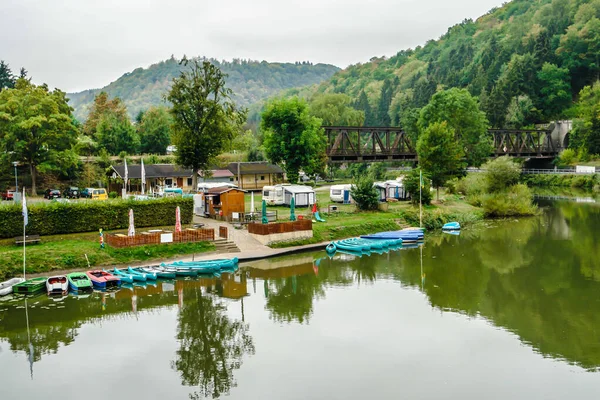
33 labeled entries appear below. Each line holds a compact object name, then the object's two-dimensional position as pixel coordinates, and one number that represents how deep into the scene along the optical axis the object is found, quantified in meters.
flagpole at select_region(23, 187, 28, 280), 30.45
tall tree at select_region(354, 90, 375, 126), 150.18
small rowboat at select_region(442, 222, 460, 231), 49.41
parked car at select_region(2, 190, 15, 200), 50.47
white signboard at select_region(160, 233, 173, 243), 34.86
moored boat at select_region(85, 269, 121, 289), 29.16
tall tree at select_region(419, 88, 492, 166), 76.75
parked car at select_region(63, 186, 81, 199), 54.31
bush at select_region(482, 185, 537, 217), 56.12
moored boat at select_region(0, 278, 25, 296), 27.51
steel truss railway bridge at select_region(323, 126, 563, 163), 70.81
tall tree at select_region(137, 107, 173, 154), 86.38
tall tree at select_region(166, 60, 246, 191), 49.38
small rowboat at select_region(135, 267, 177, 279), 31.12
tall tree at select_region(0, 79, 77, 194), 51.16
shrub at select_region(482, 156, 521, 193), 59.50
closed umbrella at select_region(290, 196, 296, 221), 40.94
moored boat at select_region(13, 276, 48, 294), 27.92
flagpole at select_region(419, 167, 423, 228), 48.66
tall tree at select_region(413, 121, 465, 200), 59.00
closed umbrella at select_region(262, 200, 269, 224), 39.78
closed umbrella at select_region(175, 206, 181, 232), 35.78
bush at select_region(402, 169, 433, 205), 53.53
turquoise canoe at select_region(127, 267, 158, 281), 30.55
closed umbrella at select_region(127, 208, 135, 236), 33.94
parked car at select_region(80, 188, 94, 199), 53.94
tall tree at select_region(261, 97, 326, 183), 60.31
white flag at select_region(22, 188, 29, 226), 30.46
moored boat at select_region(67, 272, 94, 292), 28.44
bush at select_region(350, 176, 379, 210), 51.32
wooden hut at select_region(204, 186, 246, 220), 43.50
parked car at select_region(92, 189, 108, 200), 52.38
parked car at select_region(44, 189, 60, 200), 52.57
